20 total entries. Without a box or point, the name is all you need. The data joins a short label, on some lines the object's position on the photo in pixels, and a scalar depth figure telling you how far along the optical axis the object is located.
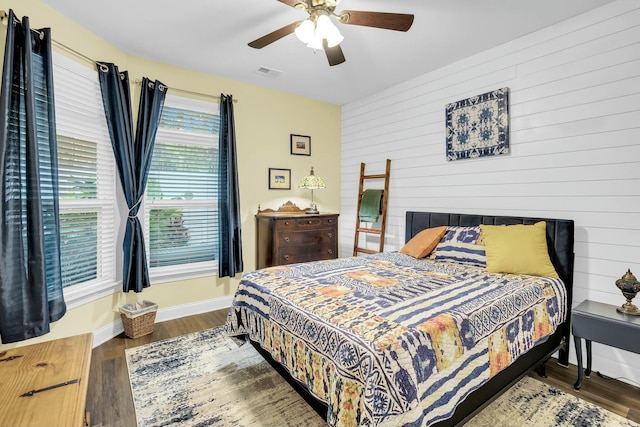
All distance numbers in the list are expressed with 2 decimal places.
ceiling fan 1.89
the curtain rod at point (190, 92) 3.14
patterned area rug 1.83
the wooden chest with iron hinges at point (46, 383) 1.06
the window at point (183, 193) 3.36
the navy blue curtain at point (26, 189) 1.96
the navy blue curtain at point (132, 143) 2.85
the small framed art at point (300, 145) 4.29
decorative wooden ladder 4.03
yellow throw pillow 2.38
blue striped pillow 2.70
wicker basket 2.87
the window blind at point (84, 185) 2.54
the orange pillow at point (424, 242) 3.03
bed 1.27
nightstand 1.91
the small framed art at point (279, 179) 4.10
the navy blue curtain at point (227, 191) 3.58
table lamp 4.08
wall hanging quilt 2.92
